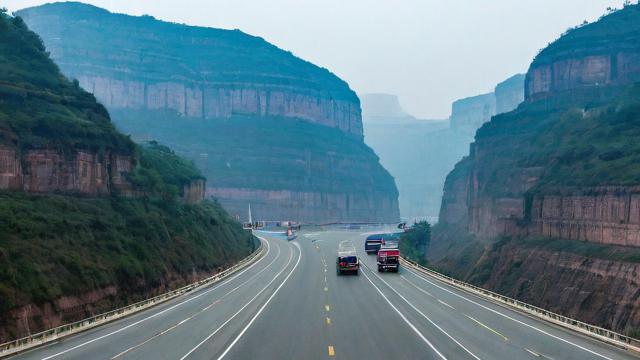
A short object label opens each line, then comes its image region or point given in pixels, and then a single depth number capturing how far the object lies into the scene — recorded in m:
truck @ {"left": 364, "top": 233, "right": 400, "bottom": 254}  100.94
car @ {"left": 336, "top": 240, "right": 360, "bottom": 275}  67.81
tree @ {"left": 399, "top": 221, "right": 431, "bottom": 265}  133.00
